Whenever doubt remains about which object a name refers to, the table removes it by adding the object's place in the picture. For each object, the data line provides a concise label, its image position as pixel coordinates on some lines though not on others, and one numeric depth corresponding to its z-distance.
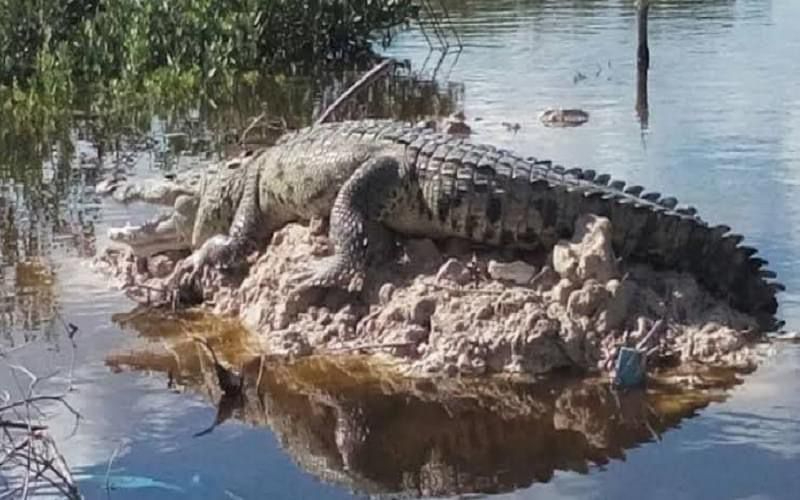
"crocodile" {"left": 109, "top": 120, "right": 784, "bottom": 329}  7.27
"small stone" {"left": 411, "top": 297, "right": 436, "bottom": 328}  7.07
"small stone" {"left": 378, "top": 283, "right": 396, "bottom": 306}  7.30
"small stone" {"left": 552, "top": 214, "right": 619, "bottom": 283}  6.91
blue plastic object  6.41
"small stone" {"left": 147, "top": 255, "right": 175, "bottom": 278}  8.55
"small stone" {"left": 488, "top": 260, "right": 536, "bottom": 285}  7.20
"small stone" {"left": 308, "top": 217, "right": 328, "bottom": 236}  7.99
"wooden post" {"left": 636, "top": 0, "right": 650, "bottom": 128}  15.62
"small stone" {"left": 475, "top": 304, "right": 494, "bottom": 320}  6.89
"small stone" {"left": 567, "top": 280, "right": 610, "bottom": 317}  6.79
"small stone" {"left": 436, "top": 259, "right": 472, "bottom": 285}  7.27
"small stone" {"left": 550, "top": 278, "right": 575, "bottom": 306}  6.91
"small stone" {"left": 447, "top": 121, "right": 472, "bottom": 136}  12.39
